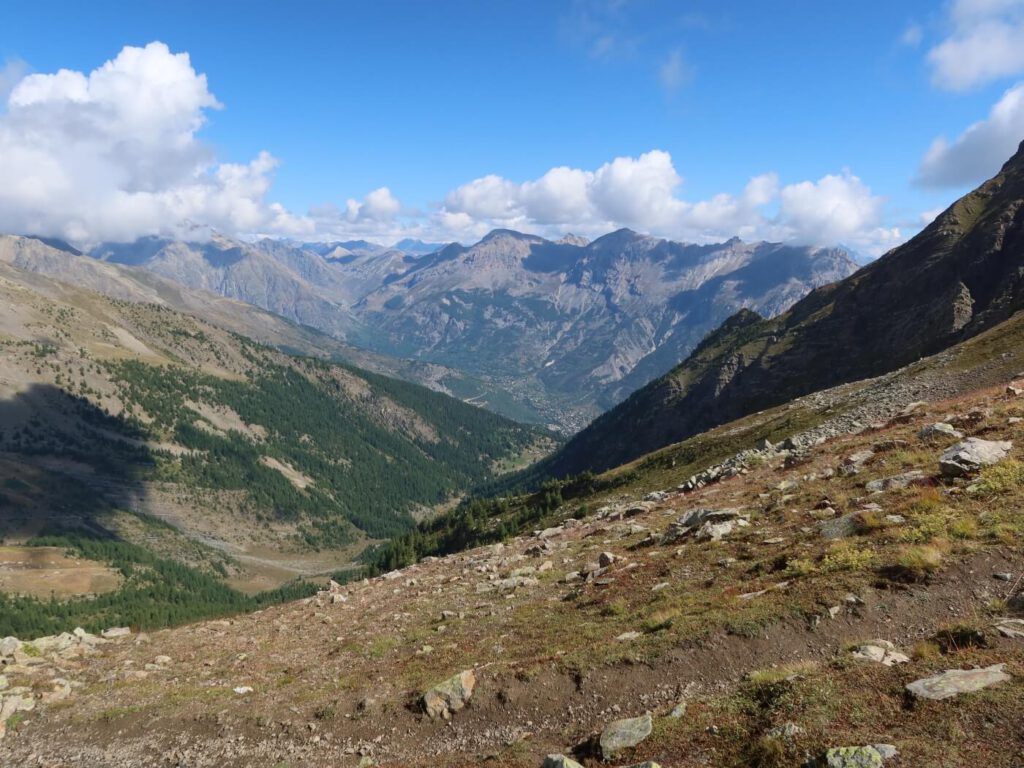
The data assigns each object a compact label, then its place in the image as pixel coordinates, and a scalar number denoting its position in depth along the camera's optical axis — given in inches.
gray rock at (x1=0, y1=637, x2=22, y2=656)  1222.4
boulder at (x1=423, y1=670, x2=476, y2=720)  740.6
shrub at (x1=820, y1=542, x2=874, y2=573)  755.4
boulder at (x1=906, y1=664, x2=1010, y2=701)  467.8
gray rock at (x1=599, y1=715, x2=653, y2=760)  545.6
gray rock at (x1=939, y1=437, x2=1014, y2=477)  983.0
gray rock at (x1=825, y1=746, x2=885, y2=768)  399.0
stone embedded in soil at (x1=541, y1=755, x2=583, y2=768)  514.3
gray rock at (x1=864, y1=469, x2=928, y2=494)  1032.8
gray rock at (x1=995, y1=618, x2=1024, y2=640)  546.0
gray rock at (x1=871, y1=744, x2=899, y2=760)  406.8
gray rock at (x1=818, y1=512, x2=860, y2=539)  904.9
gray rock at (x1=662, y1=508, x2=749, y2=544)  1144.2
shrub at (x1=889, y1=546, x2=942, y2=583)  697.0
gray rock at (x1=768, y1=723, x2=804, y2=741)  462.0
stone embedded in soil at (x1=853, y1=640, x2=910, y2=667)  555.8
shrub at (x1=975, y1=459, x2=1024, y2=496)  868.0
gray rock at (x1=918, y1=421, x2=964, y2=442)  1232.2
